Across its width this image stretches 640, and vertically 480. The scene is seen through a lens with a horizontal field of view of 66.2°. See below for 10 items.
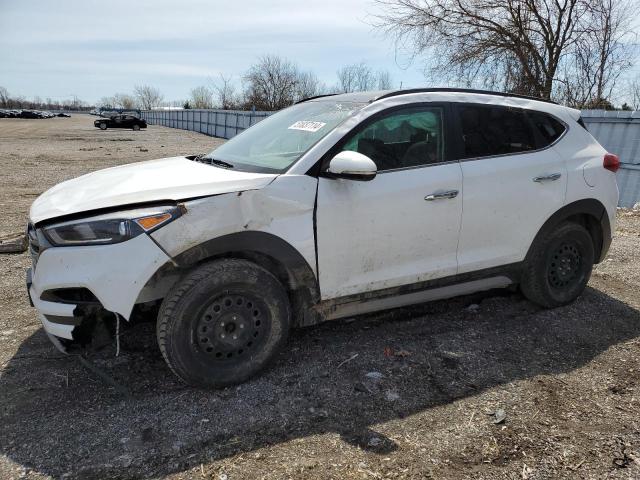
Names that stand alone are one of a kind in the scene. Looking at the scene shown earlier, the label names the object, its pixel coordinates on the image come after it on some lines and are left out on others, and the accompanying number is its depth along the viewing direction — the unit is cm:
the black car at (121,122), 4631
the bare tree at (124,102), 13162
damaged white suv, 269
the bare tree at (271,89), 4891
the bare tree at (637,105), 1689
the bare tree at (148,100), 12633
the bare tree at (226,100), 6055
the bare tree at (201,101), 8792
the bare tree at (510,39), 1511
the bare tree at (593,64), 1441
